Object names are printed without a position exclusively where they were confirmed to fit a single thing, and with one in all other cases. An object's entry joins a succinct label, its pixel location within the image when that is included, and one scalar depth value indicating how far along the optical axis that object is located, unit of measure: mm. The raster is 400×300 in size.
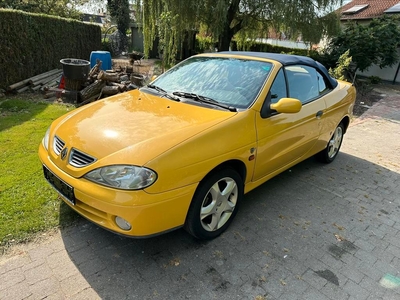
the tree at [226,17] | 11117
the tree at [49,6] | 18094
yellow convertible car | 2141
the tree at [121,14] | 23316
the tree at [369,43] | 12117
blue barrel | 9789
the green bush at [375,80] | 15117
